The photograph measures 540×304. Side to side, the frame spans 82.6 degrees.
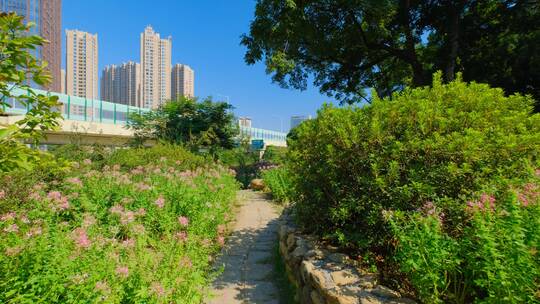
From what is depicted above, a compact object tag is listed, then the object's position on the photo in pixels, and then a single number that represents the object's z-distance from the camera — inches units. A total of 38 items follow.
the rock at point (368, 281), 102.0
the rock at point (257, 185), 468.8
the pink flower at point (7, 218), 106.3
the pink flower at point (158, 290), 86.8
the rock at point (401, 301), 90.6
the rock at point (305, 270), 118.2
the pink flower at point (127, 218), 120.0
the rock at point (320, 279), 105.1
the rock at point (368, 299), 91.3
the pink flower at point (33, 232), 100.0
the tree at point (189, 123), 600.7
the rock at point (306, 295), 117.0
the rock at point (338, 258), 122.0
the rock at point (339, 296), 93.4
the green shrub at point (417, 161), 110.3
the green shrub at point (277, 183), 355.3
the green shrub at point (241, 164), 566.4
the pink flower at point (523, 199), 90.5
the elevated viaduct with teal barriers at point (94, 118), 823.1
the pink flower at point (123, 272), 87.4
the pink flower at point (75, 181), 188.3
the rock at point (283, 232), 177.3
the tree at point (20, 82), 58.5
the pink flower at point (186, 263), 110.1
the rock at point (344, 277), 105.2
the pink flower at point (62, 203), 143.7
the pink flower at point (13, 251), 83.8
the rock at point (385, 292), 95.1
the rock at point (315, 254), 127.4
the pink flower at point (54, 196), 148.3
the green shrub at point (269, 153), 868.1
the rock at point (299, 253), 136.8
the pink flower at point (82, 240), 91.7
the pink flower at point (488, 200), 90.5
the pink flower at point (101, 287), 78.9
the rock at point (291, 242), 155.8
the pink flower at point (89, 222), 114.1
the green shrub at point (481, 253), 72.6
